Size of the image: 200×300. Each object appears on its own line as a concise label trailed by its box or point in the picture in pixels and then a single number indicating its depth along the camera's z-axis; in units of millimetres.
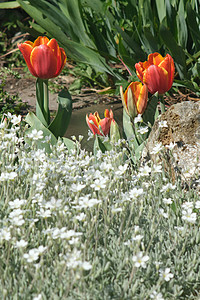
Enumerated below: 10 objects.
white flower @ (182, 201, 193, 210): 3513
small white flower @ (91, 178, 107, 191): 3424
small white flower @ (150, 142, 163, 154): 4125
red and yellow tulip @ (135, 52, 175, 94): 5125
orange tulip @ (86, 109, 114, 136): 5215
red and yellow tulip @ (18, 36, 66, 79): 5016
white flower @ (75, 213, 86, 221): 3138
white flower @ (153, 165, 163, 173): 4031
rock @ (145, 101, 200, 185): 4805
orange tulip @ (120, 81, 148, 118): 5094
